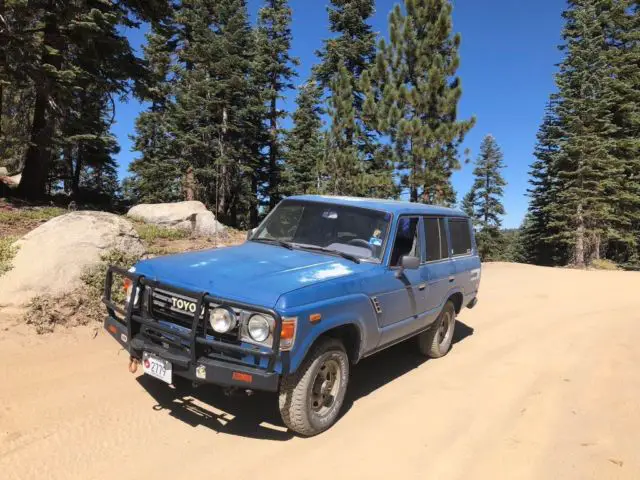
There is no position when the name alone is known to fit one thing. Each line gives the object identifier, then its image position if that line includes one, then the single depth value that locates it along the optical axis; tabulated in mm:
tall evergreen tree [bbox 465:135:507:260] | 44931
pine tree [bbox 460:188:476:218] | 47562
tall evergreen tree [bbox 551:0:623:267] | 26906
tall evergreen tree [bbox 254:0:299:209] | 34500
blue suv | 3332
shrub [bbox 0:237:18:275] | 5990
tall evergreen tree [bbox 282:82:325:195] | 35625
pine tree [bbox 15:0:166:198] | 13070
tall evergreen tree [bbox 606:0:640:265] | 28562
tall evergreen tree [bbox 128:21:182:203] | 29953
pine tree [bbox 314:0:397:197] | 18031
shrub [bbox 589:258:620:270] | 25305
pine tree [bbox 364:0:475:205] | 16234
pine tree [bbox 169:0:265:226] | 28328
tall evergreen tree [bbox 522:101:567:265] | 33081
